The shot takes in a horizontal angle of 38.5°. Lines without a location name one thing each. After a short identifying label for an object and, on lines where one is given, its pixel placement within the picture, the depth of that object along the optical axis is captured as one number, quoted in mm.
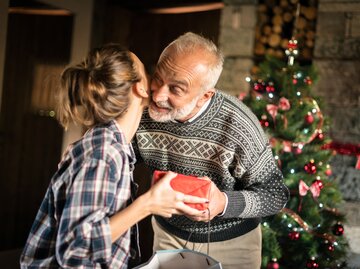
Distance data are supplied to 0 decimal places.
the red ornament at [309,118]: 3012
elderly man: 1684
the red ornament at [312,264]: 2928
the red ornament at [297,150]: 2996
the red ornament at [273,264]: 2896
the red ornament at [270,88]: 3088
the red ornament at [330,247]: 2982
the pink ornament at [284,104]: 2982
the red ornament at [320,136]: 3059
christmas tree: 2969
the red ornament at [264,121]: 3021
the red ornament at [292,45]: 3209
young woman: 1237
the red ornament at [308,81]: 3100
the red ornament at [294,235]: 2927
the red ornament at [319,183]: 2943
